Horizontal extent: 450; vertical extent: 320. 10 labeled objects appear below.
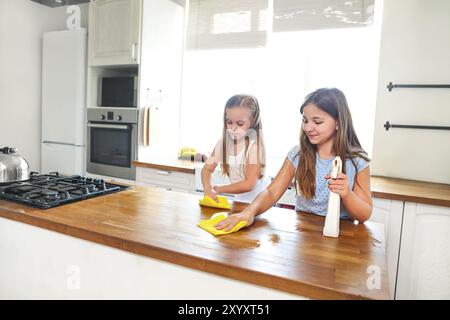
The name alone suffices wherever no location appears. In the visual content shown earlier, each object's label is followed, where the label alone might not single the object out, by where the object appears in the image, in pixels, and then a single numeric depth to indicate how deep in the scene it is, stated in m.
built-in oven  2.74
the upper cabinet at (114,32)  2.65
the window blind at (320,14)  2.43
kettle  1.44
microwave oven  2.74
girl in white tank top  1.44
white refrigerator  2.94
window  2.50
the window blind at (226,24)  2.77
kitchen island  0.76
